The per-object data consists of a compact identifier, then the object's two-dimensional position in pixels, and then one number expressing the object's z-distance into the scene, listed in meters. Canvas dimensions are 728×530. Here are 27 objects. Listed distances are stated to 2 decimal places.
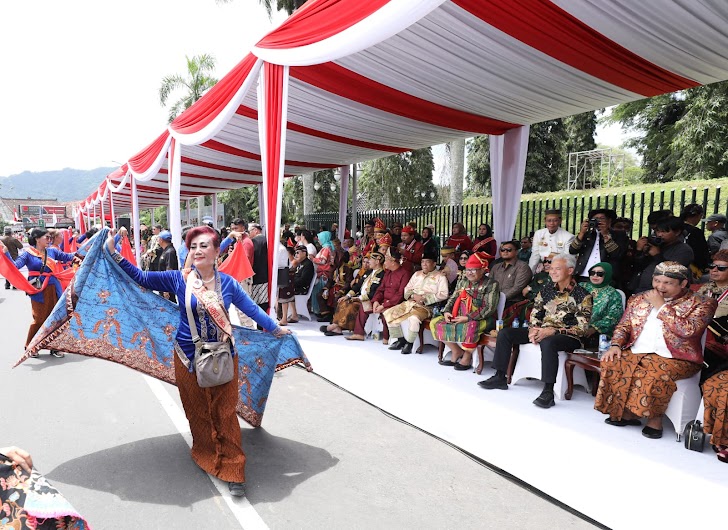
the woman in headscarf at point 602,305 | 4.32
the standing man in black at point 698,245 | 5.03
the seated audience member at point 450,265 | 6.60
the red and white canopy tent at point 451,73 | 3.63
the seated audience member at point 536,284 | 5.42
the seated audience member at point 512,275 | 5.48
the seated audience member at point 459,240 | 7.84
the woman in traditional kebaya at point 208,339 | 2.86
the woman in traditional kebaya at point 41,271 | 5.95
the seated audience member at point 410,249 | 7.06
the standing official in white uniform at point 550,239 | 5.87
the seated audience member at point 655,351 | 3.54
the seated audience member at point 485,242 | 6.91
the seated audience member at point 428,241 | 8.30
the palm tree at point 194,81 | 23.77
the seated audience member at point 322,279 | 7.99
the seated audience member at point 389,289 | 6.40
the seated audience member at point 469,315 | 5.18
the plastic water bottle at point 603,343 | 4.31
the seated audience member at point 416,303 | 5.94
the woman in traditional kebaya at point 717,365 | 3.21
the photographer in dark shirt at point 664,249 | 4.50
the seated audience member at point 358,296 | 6.75
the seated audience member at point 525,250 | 6.96
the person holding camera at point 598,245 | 5.15
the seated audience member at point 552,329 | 4.27
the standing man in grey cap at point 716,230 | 5.53
